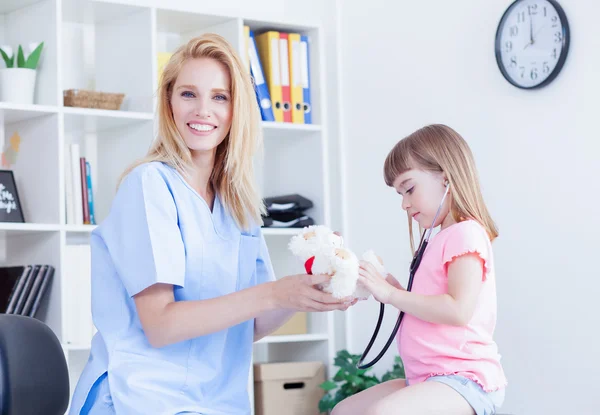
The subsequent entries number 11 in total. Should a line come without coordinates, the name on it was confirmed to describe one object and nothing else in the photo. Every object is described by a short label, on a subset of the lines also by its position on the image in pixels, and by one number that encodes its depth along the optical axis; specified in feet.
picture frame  9.82
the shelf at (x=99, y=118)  9.90
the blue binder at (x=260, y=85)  11.09
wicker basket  10.07
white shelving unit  9.77
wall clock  8.73
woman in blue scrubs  4.91
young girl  5.60
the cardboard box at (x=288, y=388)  10.70
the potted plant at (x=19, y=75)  9.79
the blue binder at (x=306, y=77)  11.51
